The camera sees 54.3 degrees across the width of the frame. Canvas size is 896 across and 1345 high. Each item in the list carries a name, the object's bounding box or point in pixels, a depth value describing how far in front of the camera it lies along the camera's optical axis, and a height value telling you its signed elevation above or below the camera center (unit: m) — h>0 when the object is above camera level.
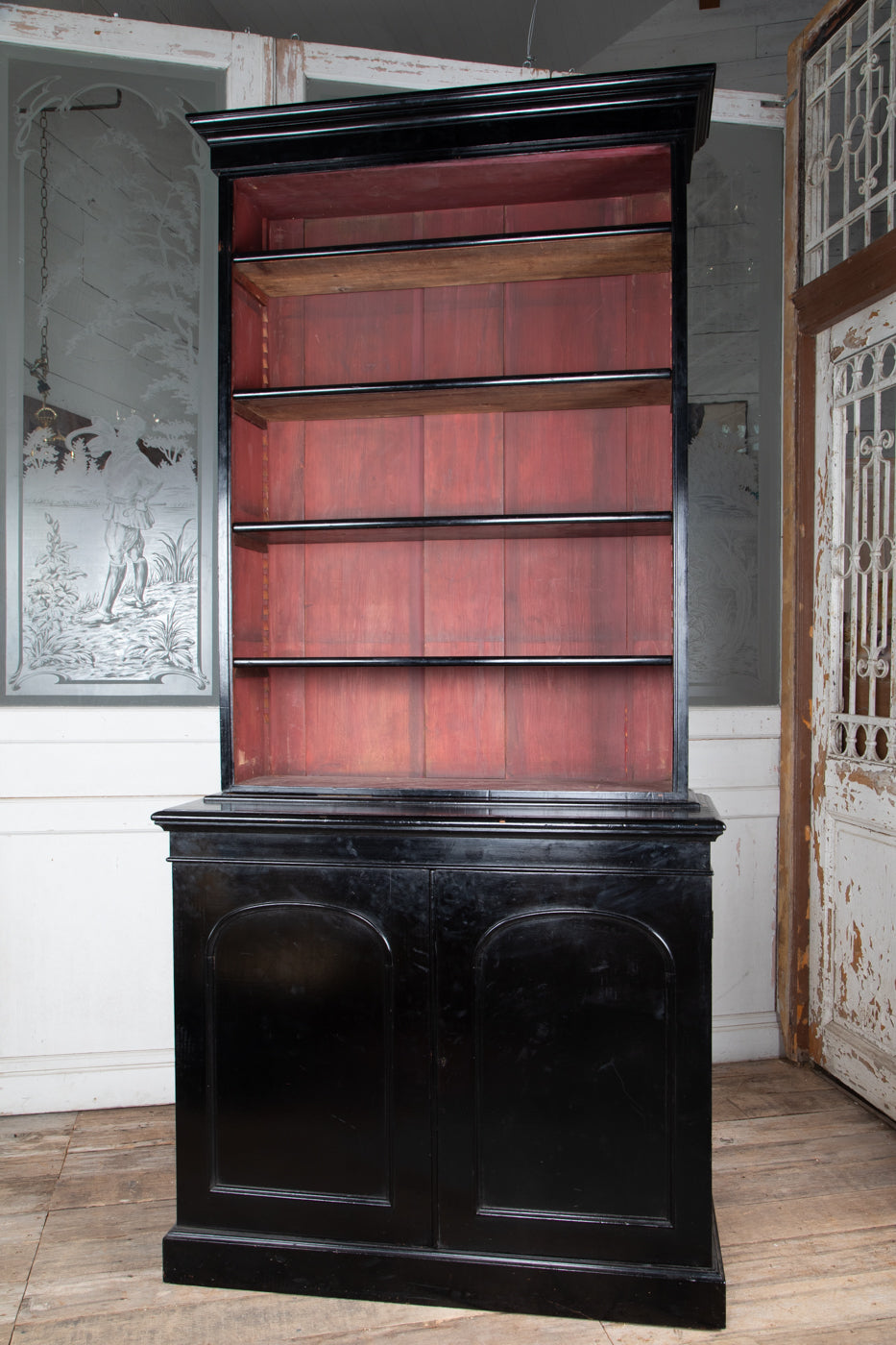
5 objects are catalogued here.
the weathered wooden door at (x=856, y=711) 2.66 -0.14
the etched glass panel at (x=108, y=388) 2.76 +0.89
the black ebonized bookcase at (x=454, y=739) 1.88 -0.19
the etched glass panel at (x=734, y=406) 3.01 +0.90
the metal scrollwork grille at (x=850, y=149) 2.67 +1.67
